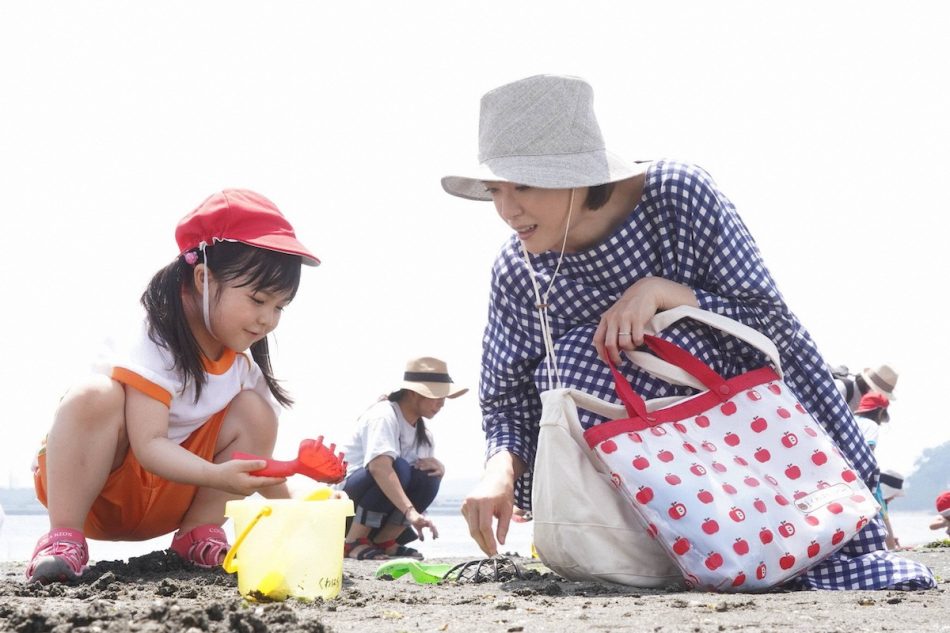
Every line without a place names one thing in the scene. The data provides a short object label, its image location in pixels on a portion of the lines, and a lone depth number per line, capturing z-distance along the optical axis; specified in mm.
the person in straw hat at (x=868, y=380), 6988
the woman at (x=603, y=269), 2432
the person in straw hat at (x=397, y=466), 4980
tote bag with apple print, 2209
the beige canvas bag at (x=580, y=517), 2285
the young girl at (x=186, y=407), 2664
